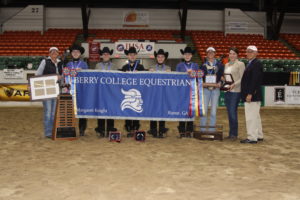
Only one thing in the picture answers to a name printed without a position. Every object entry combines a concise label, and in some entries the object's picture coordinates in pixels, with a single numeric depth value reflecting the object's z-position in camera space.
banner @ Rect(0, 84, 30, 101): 13.98
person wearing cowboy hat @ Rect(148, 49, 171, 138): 6.98
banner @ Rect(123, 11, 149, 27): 23.92
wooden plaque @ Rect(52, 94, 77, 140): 6.75
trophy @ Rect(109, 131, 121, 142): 6.55
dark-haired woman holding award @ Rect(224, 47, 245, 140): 6.84
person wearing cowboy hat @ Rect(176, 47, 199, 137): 6.92
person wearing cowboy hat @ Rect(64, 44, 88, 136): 6.84
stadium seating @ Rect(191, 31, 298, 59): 20.42
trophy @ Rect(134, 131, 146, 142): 6.64
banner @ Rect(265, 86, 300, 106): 14.32
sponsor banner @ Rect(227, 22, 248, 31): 23.94
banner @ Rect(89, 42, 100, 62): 18.43
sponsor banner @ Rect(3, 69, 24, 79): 14.91
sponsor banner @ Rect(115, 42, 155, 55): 18.17
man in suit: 6.47
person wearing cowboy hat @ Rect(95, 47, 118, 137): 7.09
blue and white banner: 6.84
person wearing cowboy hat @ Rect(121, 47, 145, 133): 6.93
